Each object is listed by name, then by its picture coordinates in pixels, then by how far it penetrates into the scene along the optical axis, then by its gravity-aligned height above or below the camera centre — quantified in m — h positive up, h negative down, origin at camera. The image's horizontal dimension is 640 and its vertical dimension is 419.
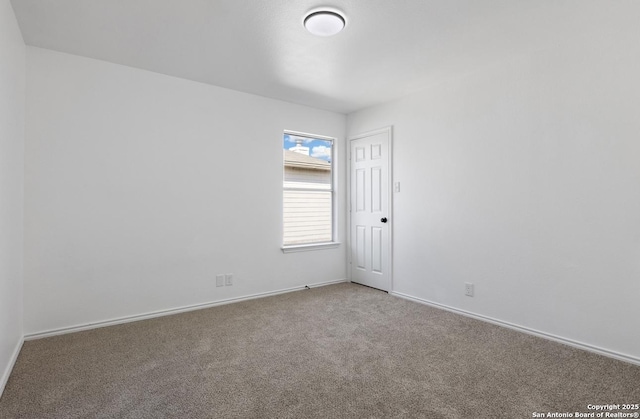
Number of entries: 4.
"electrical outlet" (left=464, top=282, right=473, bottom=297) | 3.29 -0.84
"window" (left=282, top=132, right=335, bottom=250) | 4.34 +0.23
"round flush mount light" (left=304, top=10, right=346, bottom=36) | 2.24 +1.34
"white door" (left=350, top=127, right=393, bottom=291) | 4.19 -0.02
